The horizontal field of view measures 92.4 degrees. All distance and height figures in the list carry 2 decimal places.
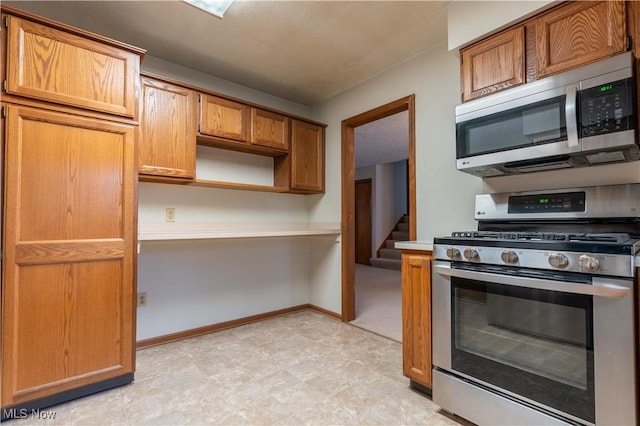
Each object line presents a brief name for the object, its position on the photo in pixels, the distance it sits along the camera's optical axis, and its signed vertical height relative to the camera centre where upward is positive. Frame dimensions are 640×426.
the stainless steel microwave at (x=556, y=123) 1.31 +0.46
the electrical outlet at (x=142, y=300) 2.50 -0.66
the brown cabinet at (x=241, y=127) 2.59 +0.83
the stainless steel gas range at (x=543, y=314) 1.12 -0.41
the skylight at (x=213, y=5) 1.90 +1.34
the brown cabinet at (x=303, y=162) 3.14 +0.60
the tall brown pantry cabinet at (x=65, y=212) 1.59 +0.04
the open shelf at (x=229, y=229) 2.22 -0.10
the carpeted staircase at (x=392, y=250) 6.83 -0.75
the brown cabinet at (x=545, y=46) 1.38 +0.88
